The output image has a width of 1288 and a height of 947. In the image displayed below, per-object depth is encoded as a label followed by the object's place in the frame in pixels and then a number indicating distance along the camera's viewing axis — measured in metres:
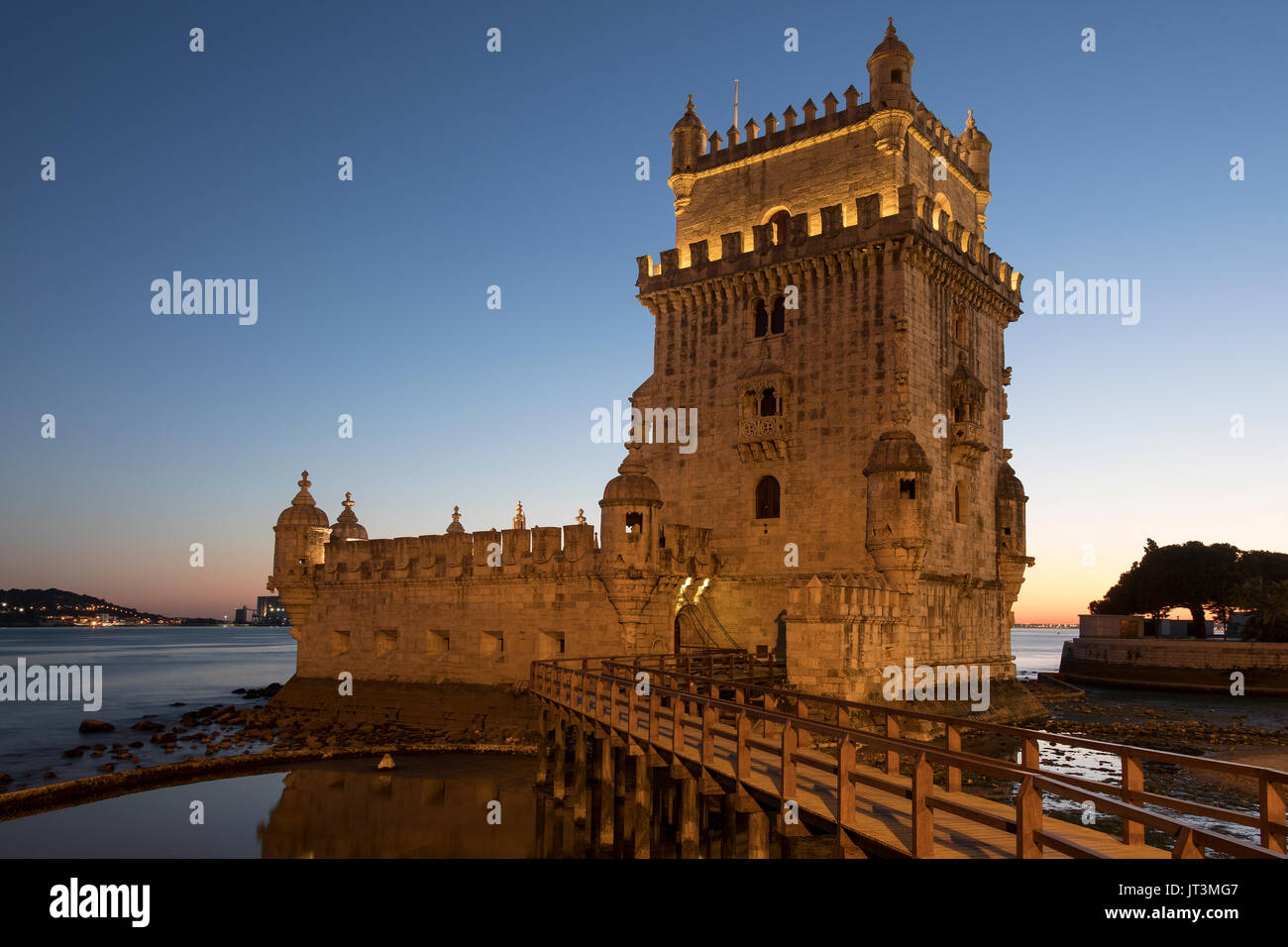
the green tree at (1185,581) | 72.12
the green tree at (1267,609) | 56.50
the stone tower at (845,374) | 27.19
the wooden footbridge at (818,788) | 7.56
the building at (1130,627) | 67.19
